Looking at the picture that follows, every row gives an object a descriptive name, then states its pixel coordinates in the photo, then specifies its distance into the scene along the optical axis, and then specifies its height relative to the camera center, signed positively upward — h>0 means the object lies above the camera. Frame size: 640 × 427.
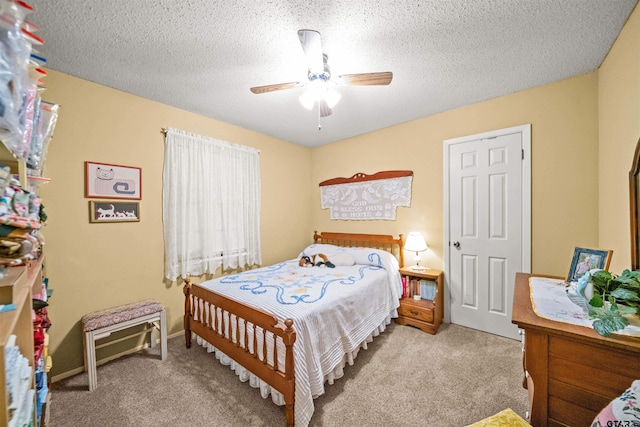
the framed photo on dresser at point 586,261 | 1.62 -0.35
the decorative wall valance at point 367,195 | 3.45 +0.25
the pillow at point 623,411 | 0.75 -0.63
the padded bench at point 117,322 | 1.99 -0.97
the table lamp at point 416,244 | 3.04 -0.42
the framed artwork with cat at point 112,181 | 2.28 +0.29
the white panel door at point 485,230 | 2.63 -0.22
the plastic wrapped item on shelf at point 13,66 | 0.72 +0.45
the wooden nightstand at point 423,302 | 2.82 -1.11
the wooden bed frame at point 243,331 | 1.58 -0.99
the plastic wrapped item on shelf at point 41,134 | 1.15 +0.39
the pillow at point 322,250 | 3.55 -0.57
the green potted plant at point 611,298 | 1.05 -0.41
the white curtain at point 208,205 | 2.77 +0.08
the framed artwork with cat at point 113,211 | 2.30 +0.01
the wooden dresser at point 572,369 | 1.01 -0.69
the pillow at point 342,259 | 3.27 -0.65
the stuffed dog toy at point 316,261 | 3.27 -0.68
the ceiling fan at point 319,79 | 1.51 +0.95
